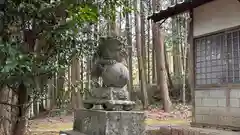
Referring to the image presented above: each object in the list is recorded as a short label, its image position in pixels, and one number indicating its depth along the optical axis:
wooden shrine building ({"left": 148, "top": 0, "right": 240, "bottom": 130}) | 8.12
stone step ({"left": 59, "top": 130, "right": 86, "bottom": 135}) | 6.30
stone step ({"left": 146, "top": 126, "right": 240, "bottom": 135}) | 7.69
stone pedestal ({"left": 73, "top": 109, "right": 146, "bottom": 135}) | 5.46
